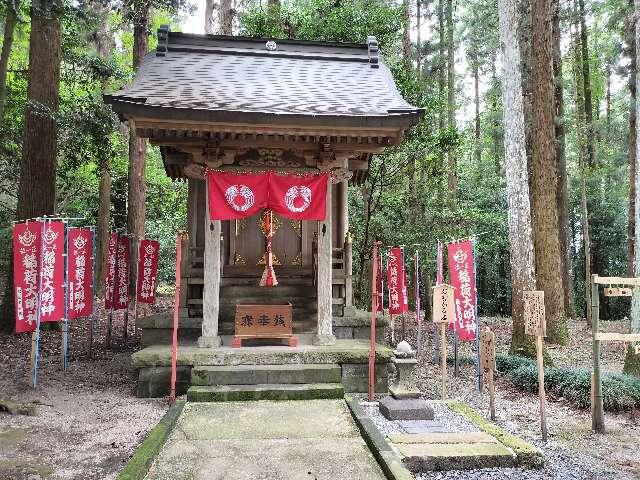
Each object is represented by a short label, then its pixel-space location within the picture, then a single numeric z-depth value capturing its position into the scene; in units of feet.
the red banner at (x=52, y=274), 23.66
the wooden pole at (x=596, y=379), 18.31
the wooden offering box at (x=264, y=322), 25.30
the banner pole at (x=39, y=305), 22.67
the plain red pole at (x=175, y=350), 20.81
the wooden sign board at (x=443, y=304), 21.01
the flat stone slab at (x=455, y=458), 14.12
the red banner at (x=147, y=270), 33.30
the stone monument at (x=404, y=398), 18.22
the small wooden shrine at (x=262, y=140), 23.06
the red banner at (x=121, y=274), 31.60
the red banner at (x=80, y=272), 25.41
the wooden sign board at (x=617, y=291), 17.57
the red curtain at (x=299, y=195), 24.66
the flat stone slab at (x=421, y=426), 16.84
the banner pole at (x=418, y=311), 29.74
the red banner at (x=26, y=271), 23.21
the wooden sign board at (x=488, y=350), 18.97
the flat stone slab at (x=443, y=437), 15.66
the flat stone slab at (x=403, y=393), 18.83
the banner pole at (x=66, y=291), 24.40
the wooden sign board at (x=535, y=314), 17.33
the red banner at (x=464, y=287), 24.58
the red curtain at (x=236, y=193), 24.31
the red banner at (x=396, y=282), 34.58
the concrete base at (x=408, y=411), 18.19
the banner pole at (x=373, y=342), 20.71
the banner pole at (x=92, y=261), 26.99
